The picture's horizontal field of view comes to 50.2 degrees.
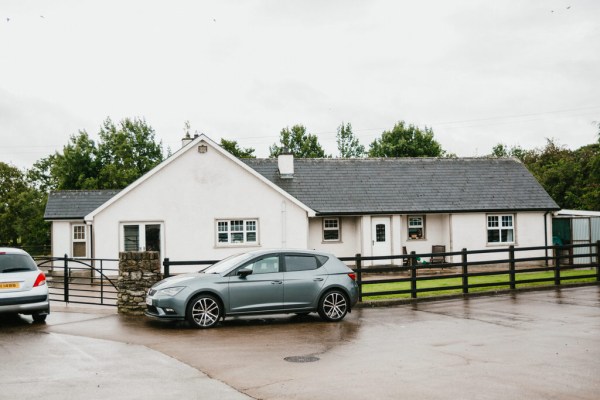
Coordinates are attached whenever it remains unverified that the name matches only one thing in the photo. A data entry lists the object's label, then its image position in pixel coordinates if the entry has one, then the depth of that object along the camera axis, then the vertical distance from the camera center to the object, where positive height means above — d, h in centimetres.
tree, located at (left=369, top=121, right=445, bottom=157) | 6212 +833
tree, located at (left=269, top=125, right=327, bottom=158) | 6512 +916
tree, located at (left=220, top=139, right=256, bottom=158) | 5775 +775
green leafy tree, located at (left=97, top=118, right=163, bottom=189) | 5462 +791
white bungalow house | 2834 +111
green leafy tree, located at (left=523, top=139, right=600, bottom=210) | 4317 +337
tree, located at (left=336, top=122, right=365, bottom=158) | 7512 +1016
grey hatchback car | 1280 -117
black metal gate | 1736 -184
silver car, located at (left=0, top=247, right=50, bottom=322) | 1304 -98
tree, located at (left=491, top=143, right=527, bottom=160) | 9350 +1106
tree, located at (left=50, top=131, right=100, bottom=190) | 5519 +623
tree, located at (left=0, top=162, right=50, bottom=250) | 5113 +241
